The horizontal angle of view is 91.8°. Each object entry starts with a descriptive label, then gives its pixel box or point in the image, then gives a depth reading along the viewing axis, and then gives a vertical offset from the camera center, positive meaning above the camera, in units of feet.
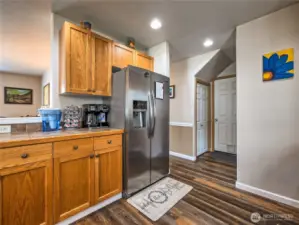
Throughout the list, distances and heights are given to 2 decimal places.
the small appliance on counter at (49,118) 5.85 -0.21
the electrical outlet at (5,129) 5.21 -0.57
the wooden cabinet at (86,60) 6.04 +2.43
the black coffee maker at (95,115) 7.09 -0.11
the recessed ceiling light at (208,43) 9.23 +4.61
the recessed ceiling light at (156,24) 7.22 +4.56
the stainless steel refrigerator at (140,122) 6.60 -0.46
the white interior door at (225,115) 13.26 -0.26
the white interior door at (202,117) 12.89 -0.45
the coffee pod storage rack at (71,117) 6.64 -0.19
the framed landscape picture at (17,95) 13.41 +1.68
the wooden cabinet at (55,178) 3.92 -2.14
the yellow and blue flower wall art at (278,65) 6.12 +2.08
